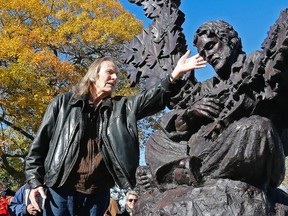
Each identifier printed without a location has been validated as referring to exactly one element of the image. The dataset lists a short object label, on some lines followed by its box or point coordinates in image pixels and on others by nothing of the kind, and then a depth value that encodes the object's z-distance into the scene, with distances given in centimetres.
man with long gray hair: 213
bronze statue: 179
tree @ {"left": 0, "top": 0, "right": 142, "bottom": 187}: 921
